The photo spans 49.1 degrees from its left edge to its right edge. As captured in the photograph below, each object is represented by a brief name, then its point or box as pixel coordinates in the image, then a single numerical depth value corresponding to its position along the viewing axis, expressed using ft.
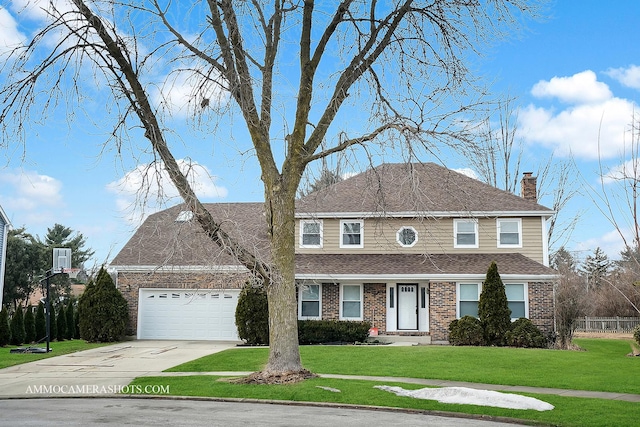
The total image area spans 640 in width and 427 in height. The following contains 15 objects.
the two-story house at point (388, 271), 83.35
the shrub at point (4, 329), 85.52
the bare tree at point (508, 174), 138.62
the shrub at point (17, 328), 88.79
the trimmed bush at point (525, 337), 76.13
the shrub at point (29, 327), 91.30
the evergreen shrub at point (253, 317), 80.33
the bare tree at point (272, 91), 46.65
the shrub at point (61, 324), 97.19
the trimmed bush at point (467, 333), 77.10
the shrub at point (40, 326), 93.15
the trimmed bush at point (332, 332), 81.56
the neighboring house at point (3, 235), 102.76
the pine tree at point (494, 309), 77.36
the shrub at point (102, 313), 86.48
